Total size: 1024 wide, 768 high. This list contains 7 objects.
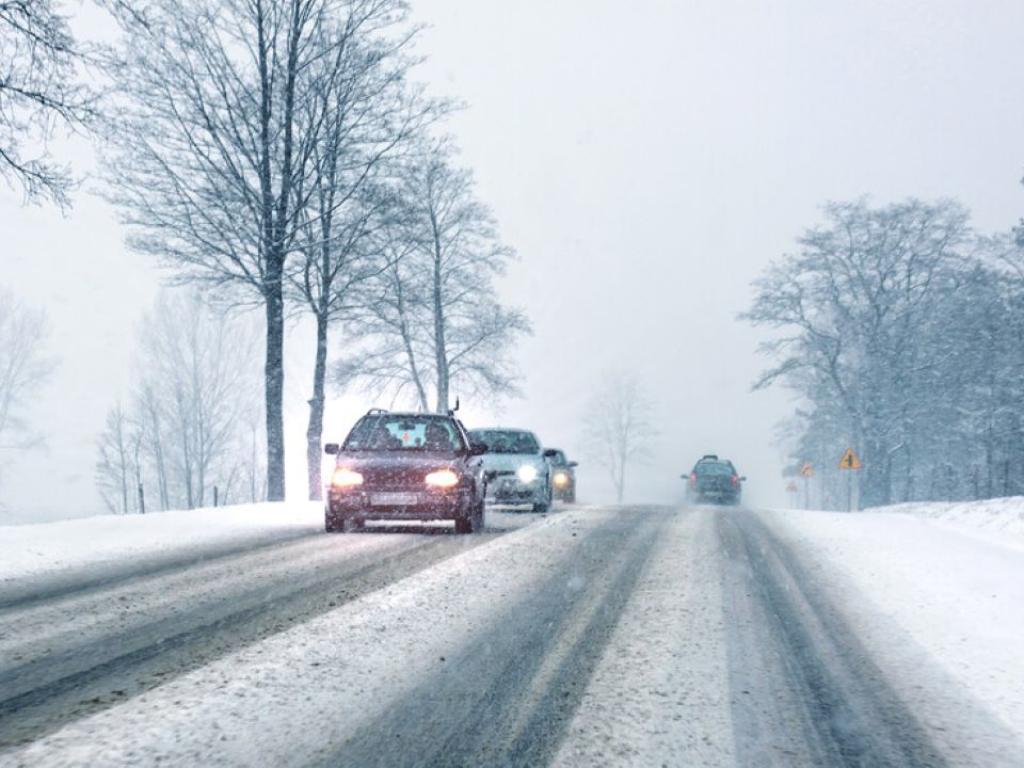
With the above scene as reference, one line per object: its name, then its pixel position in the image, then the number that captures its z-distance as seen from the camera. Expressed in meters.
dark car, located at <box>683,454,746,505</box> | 33.19
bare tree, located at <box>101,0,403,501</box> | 19.41
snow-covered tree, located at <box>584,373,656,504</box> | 75.62
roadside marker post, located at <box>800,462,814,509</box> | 41.73
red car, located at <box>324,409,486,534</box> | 12.45
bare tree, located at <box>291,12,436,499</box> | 20.50
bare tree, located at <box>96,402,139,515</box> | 45.19
